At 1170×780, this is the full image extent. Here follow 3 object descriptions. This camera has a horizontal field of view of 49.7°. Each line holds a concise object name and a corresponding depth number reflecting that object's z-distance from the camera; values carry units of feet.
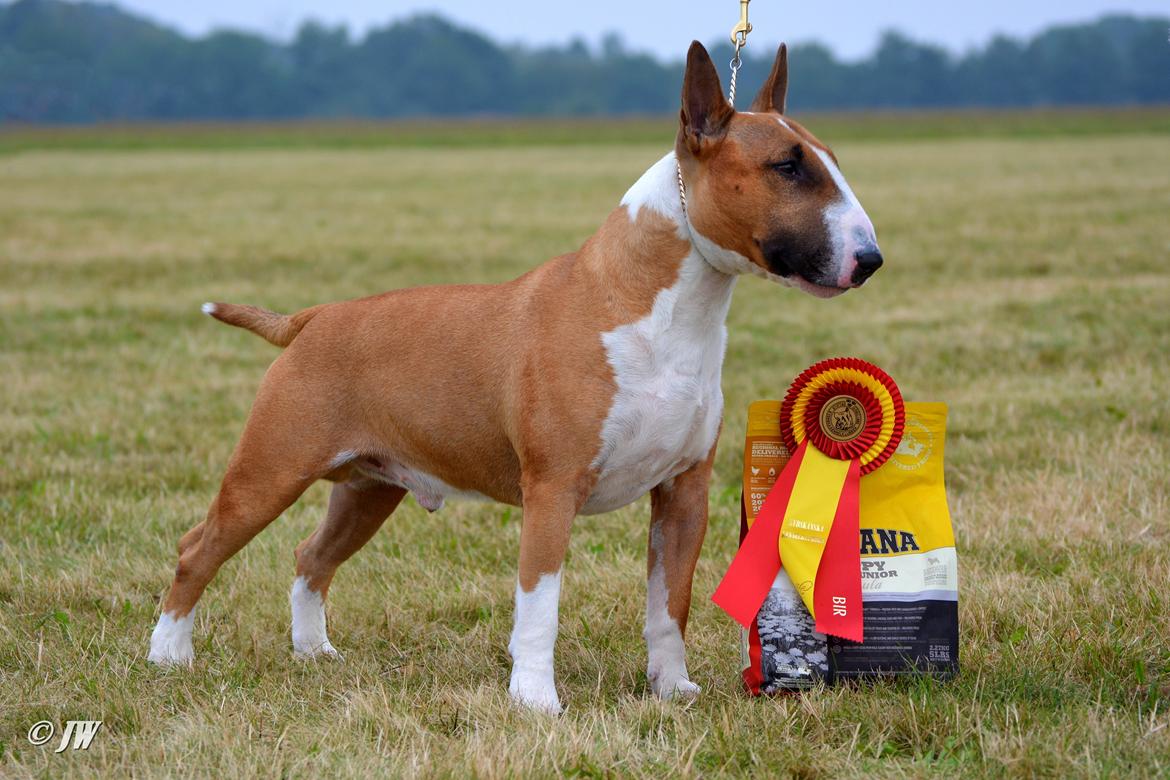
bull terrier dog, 12.02
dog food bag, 13.28
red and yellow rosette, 13.19
